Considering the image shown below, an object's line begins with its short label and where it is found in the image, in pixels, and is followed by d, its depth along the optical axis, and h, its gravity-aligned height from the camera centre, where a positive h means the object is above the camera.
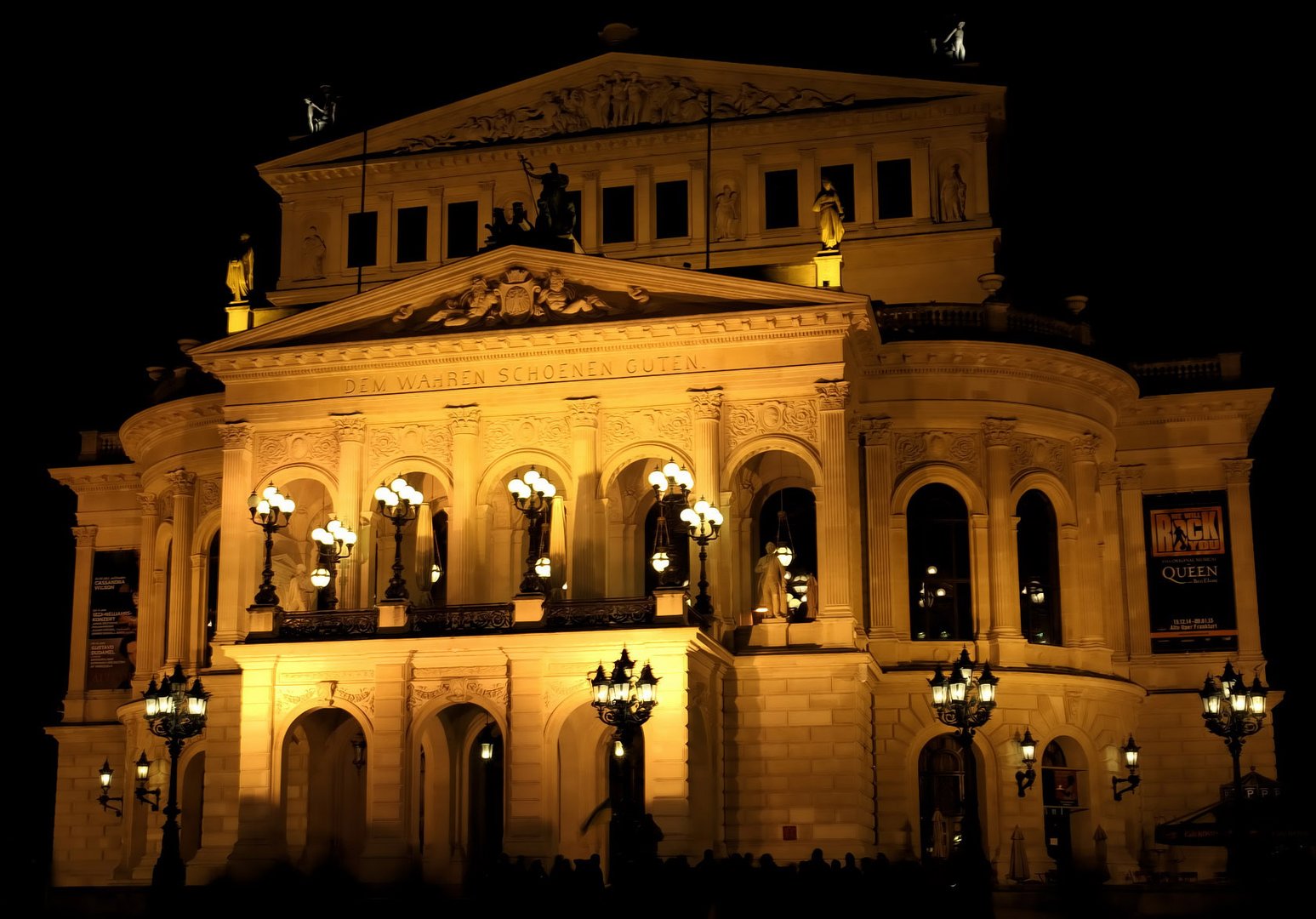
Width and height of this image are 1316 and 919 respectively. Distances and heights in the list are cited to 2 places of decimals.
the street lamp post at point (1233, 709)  39.66 +0.42
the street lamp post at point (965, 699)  35.00 +0.59
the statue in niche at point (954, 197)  54.12 +15.03
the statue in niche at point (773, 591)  45.00 +3.31
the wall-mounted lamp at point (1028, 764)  46.56 -0.81
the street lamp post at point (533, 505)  41.22 +4.96
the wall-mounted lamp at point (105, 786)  57.66 -1.50
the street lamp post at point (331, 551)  44.09 +4.32
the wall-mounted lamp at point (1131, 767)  49.38 -0.94
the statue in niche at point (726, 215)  54.84 +14.74
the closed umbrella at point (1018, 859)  46.56 -3.10
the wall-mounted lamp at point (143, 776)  53.16 -1.09
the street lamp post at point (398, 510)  42.16 +4.95
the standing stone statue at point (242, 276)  51.12 +12.21
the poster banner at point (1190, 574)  53.31 +4.33
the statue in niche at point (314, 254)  57.53 +14.36
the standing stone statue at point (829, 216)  47.44 +12.75
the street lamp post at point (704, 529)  41.47 +4.42
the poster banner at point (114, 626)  59.81 +3.44
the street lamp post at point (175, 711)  37.53 +0.50
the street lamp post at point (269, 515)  42.53 +4.90
